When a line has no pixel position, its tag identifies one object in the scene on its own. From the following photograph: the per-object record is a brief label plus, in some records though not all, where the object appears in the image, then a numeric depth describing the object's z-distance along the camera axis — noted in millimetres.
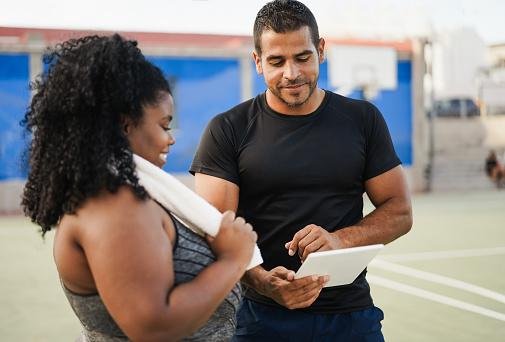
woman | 1317
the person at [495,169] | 18266
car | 24906
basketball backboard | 17812
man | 2328
